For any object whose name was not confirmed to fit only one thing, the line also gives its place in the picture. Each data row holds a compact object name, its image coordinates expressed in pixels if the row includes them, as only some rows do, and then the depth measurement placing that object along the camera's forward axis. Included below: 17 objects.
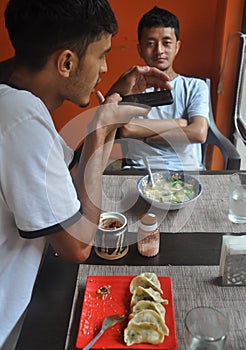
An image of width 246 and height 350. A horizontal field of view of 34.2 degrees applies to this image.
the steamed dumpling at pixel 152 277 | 0.90
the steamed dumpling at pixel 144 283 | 0.88
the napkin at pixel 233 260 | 0.89
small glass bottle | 1.01
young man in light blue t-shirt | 1.83
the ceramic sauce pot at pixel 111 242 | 1.02
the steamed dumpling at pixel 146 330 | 0.77
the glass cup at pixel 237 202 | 1.15
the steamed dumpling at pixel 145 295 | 0.85
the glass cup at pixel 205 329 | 0.72
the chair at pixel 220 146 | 1.81
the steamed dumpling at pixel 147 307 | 0.82
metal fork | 0.79
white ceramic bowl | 1.19
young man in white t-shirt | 0.78
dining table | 0.82
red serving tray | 0.77
